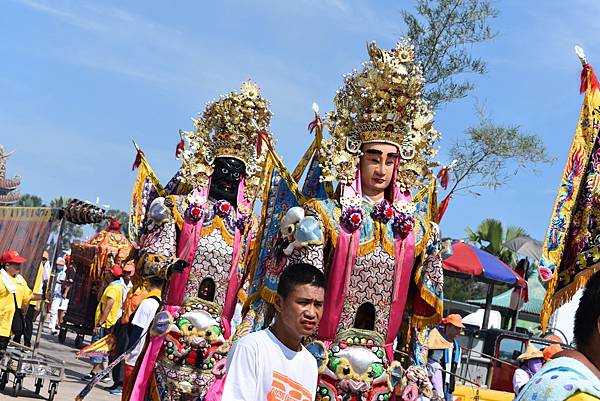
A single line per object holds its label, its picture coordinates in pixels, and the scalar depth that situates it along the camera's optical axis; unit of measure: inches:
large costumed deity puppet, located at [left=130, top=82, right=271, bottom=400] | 282.0
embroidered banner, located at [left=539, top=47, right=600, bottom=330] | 249.6
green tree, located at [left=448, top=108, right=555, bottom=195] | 679.1
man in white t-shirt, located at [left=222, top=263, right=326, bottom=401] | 152.7
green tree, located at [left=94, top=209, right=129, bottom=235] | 2943.9
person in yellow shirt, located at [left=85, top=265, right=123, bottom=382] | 581.6
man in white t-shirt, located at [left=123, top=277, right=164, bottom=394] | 430.0
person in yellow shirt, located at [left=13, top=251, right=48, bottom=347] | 541.6
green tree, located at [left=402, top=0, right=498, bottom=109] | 623.2
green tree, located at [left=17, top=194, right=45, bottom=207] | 4085.6
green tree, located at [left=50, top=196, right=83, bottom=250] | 3214.6
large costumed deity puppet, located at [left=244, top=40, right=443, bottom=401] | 222.0
